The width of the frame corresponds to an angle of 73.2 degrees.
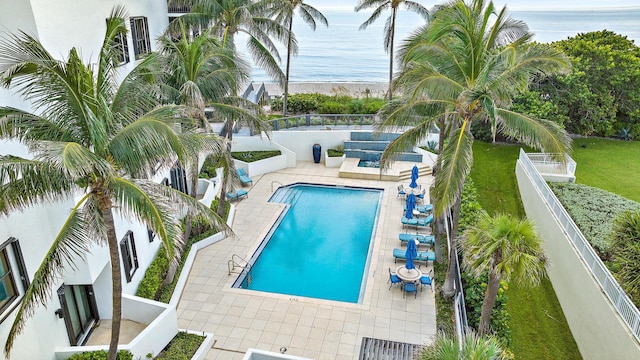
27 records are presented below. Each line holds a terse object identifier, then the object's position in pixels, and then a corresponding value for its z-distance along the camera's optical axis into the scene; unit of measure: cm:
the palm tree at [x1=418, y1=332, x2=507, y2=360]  741
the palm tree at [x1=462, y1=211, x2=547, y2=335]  924
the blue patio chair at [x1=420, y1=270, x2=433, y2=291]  1389
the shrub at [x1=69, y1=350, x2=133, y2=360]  943
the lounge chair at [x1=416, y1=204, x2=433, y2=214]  1873
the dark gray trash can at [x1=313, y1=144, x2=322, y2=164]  2555
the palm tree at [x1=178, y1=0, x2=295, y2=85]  1820
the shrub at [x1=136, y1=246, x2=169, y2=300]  1278
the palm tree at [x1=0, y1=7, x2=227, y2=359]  650
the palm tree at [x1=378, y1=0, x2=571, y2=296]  1053
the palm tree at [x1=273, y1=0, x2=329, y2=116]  2402
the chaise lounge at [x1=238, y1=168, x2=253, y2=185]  2209
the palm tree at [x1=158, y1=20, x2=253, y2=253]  1302
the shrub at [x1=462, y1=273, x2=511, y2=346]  1128
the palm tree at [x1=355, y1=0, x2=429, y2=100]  2542
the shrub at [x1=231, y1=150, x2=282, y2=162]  2400
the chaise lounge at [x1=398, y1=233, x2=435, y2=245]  1644
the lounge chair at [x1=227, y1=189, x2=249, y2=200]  2047
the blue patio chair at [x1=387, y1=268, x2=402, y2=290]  1383
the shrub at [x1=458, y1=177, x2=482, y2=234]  1562
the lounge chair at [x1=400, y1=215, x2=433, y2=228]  1761
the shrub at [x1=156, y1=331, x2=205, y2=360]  1059
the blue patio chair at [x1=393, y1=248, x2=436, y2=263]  1513
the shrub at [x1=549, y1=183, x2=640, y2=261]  1493
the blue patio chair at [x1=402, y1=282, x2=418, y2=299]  1355
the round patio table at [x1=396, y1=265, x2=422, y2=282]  1357
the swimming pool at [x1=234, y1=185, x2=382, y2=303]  1472
